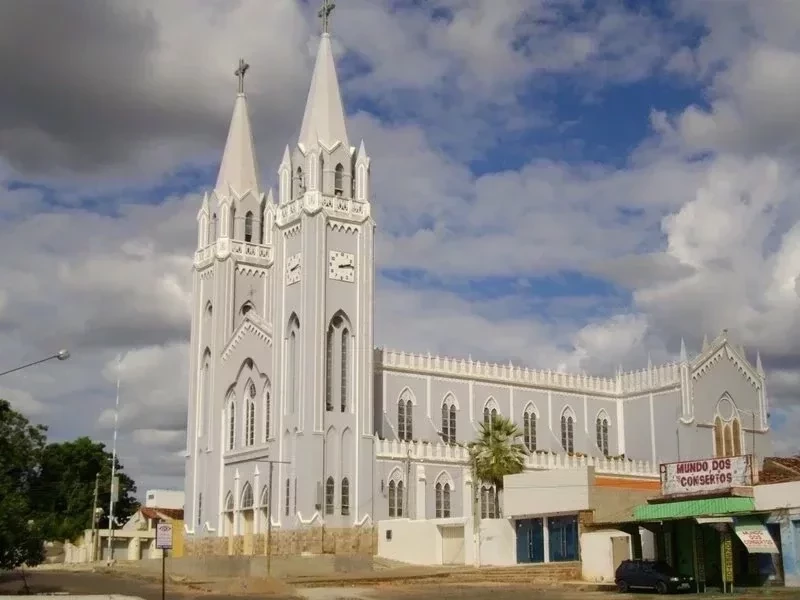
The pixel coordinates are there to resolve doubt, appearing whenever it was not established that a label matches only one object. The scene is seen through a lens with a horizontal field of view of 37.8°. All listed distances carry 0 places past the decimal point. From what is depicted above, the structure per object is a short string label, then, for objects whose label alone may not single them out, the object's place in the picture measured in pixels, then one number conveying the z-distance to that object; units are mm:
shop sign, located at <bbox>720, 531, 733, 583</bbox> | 36281
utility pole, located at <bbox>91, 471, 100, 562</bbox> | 85206
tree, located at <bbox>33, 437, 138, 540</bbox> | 94125
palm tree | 54031
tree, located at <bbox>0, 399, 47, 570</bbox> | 33719
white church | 61125
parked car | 35750
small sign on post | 24406
